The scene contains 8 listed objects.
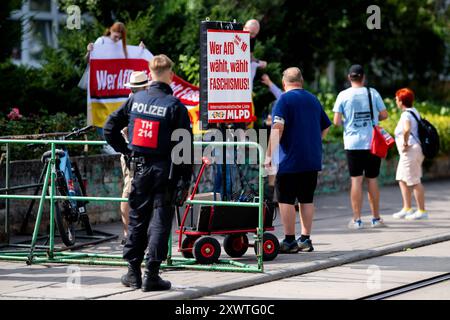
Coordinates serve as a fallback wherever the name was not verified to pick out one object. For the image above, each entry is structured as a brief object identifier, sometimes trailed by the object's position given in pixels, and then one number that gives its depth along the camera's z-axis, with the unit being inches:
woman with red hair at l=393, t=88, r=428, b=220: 549.6
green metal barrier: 381.3
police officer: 345.4
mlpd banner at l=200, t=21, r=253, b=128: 423.5
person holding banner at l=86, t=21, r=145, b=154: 530.3
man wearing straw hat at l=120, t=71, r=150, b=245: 406.6
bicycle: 438.6
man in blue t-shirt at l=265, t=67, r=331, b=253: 430.9
